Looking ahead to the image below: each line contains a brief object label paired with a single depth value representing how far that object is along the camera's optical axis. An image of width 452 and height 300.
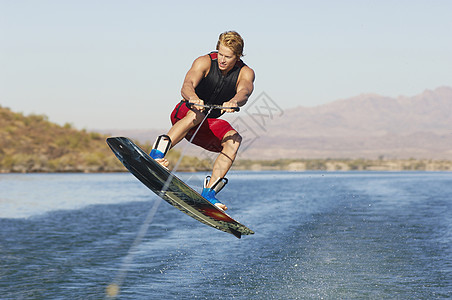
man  16.25
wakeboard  16.58
